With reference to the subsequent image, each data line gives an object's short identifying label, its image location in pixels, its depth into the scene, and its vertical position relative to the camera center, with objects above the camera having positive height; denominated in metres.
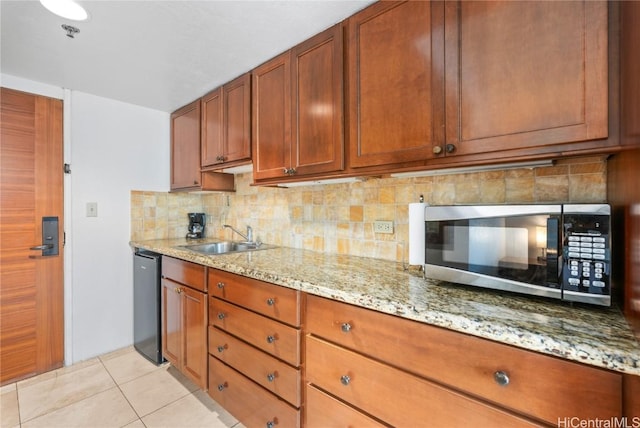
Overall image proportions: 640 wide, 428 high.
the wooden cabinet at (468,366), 0.65 -0.44
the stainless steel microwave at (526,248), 0.80 -0.12
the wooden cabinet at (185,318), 1.76 -0.72
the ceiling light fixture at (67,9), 1.27 +0.95
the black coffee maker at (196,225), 2.86 -0.13
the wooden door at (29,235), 1.98 -0.16
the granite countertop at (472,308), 0.65 -0.30
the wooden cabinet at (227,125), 1.94 +0.66
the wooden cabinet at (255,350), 1.25 -0.70
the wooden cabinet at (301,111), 1.44 +0.58
